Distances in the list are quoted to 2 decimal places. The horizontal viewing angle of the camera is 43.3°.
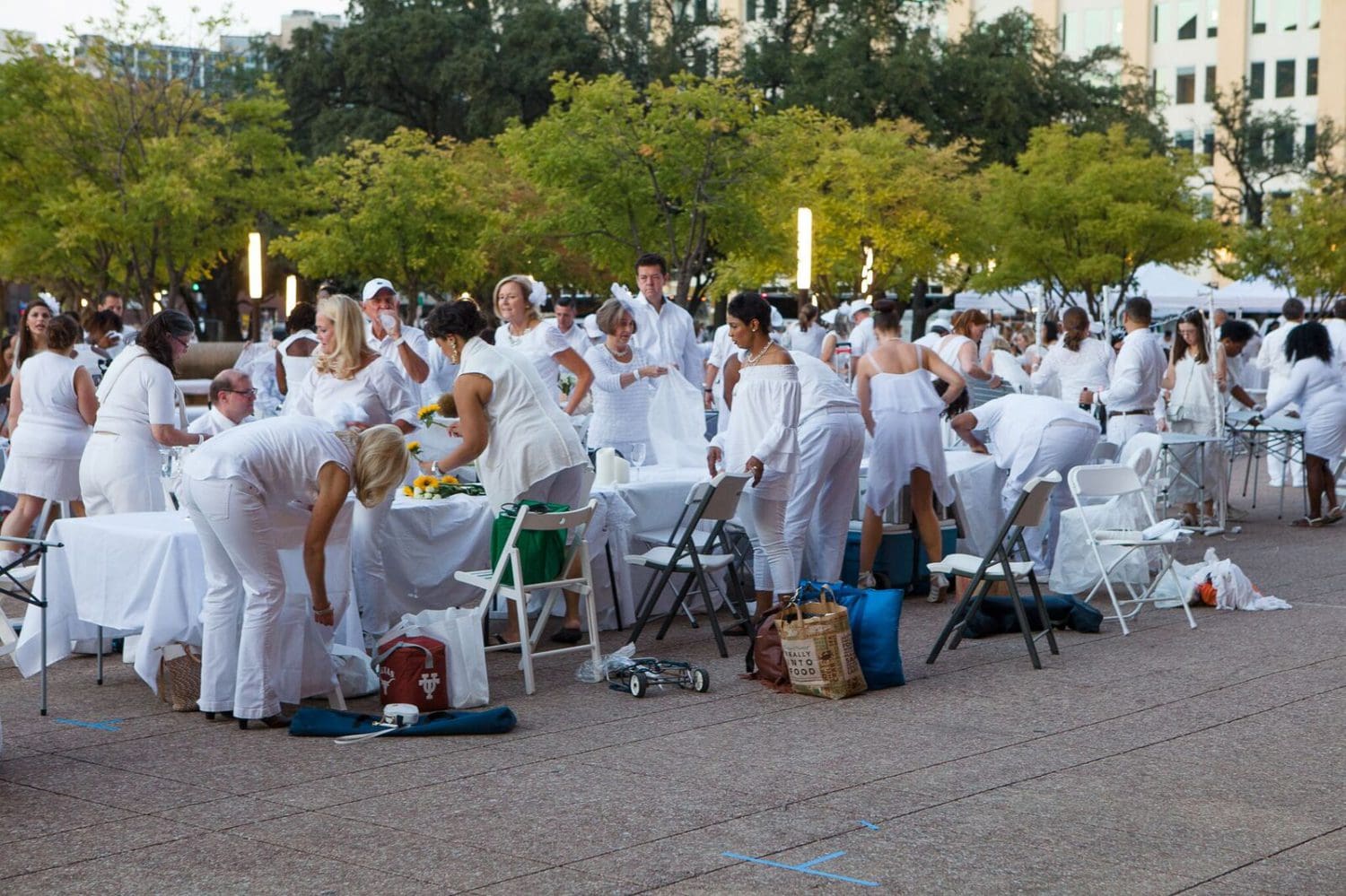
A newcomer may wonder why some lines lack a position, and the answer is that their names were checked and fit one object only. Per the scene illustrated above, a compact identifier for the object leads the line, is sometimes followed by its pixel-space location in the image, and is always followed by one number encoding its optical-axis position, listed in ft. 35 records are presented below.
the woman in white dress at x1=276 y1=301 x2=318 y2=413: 36.91
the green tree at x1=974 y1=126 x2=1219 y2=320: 122.11
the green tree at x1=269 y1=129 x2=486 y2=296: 117.50
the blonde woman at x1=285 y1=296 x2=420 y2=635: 27.32
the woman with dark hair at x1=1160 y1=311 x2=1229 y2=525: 45.57
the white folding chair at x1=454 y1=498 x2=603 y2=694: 25.17
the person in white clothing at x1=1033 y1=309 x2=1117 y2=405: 49.06
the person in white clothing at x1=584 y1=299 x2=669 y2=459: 34.76
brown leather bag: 25.13
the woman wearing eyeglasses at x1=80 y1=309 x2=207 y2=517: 27.61
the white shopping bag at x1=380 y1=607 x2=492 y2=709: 23.88
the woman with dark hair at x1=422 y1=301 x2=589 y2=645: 26.91
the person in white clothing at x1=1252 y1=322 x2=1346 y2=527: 48.37
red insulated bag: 23.43
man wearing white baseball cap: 32.91
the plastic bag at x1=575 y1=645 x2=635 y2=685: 25.75
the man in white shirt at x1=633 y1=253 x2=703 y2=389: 39.04
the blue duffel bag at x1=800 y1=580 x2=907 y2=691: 25.23
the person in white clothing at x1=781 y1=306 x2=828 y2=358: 67.31
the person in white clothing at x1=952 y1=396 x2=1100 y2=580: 35.12
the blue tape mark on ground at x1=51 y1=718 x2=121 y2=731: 22.76
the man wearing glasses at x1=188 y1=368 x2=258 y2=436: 26.45
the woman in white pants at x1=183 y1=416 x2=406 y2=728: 21.39
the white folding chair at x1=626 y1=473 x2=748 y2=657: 27.17
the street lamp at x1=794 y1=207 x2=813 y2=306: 43.91
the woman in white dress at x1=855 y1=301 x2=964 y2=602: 33.09
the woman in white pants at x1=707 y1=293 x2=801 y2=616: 28.30
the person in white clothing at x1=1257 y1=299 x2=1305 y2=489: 55.36
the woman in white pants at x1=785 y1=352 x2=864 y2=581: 29.53
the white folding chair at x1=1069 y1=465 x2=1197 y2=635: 31.40
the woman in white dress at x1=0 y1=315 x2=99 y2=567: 31.86
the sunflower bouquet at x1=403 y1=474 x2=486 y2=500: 29.01
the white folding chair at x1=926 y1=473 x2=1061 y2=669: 26.94
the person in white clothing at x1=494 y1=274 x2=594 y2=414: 33.68
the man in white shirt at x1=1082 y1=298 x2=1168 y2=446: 42.57
